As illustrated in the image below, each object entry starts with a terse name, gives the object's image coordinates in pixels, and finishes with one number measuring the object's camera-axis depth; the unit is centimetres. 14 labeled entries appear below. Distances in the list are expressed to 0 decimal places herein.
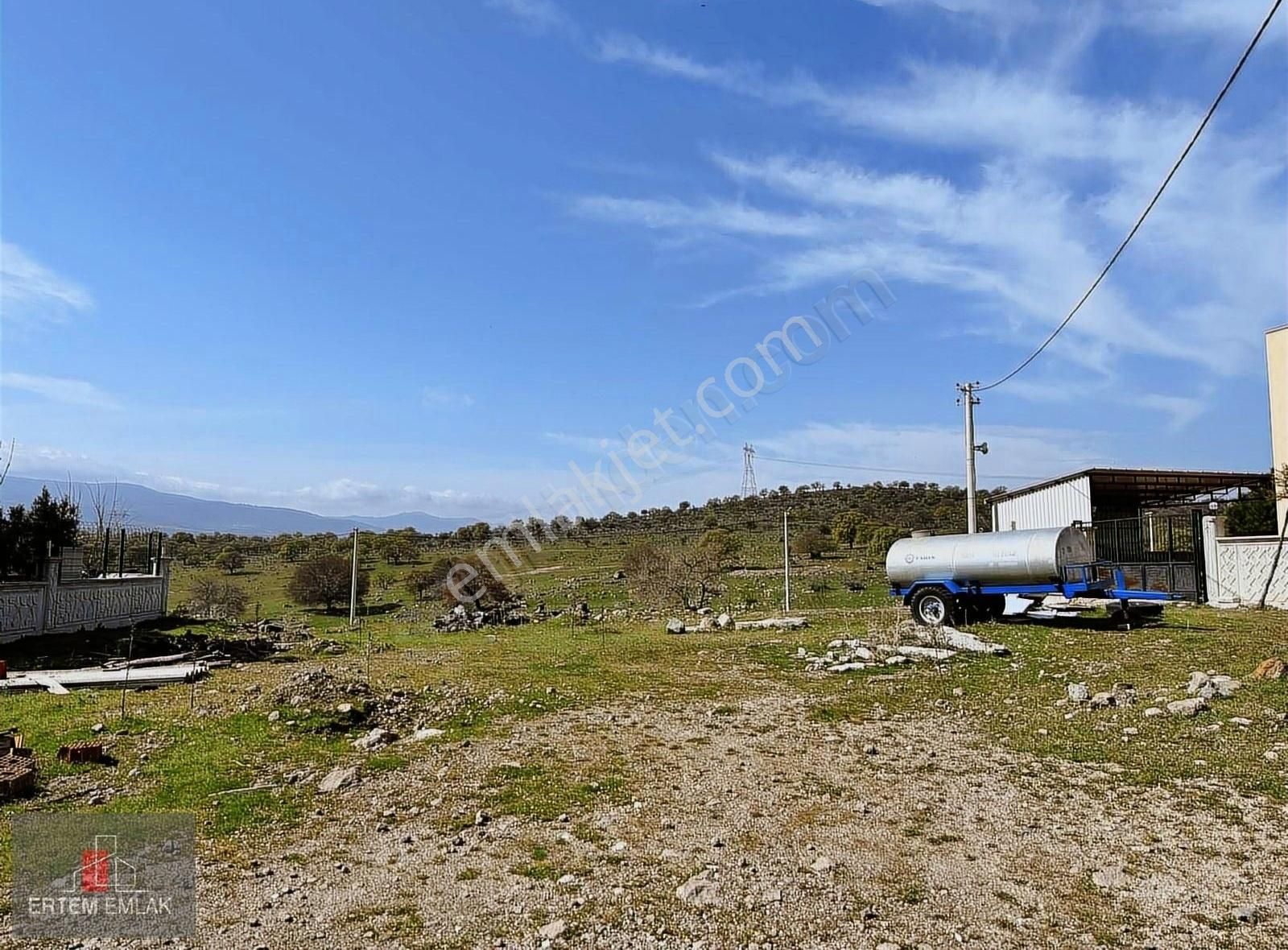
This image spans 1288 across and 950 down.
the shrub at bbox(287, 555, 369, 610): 3266
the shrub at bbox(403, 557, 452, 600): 3319
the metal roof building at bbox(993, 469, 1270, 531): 2623
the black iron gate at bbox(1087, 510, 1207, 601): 2220
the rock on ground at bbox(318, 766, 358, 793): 702
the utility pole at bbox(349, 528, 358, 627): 2489
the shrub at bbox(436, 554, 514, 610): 2908
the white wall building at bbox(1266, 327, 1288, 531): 2319
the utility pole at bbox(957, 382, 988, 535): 2639
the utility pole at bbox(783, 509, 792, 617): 2394
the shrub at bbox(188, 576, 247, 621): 2856
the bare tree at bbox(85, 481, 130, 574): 2626
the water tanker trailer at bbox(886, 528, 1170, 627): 1650
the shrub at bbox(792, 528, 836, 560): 4459
